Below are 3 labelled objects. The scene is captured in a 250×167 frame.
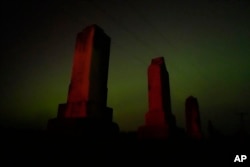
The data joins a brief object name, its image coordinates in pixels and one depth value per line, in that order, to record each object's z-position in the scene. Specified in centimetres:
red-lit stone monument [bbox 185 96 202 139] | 1349
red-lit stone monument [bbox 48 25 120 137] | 596
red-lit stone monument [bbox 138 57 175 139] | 892
